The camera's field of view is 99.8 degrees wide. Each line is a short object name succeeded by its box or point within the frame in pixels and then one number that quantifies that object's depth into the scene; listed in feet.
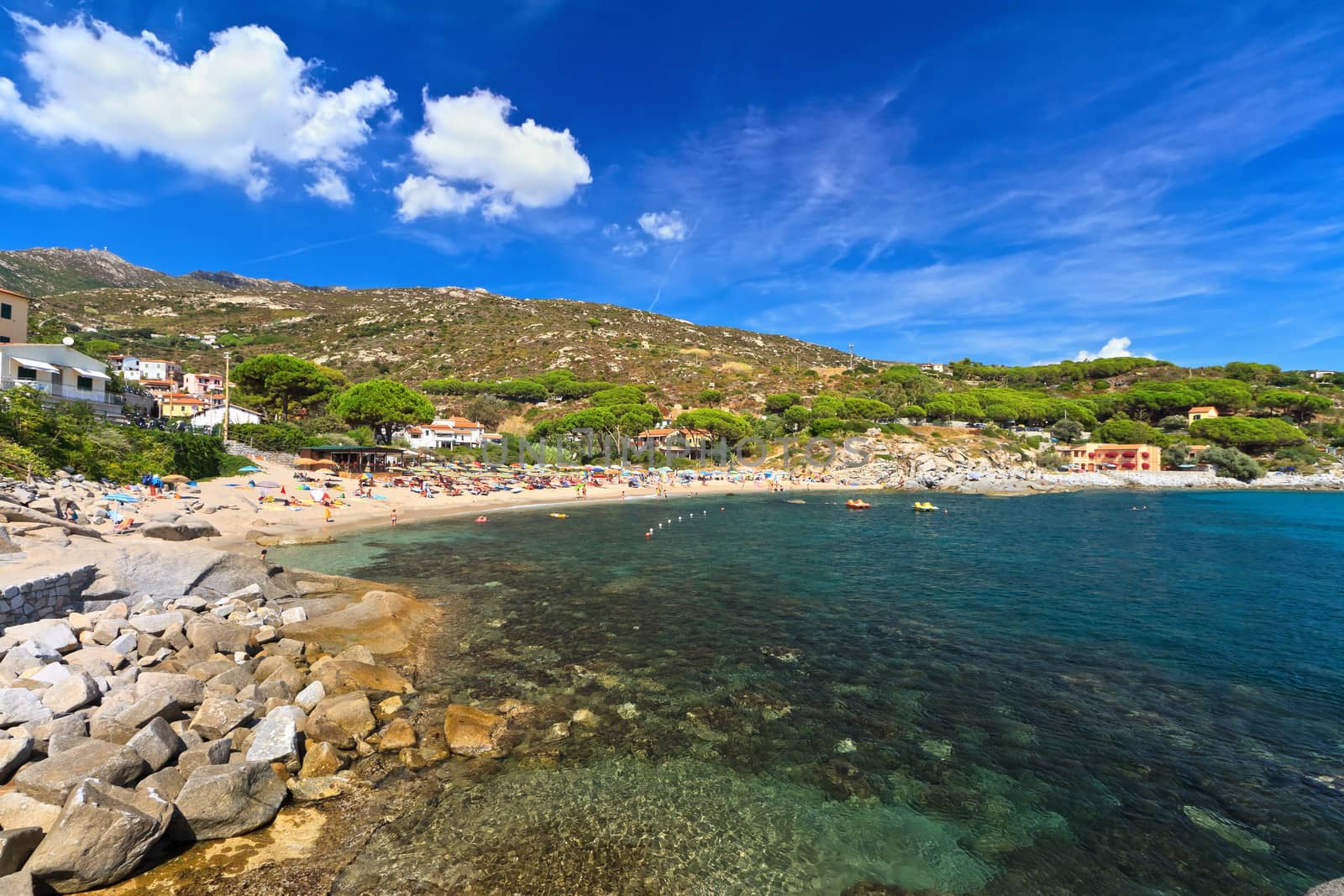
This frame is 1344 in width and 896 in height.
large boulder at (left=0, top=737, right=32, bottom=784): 20.90
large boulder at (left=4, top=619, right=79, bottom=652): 30.48
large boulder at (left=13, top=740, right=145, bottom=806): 19.97
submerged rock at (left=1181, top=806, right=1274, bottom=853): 22.50
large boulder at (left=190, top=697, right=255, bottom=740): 25.93
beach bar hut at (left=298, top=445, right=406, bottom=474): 148.46
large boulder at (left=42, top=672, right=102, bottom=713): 25.55
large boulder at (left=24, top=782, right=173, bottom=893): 16.92
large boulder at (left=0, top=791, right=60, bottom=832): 18.24
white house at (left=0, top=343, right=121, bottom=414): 104.47
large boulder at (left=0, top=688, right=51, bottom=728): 24.08
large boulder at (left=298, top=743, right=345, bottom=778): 24.68
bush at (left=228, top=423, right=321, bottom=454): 153.79
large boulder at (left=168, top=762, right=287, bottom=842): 20.33
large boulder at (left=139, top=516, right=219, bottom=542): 61.26
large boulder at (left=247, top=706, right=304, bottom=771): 24.59
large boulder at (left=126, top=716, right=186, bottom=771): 22.35
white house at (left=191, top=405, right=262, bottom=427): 167.43
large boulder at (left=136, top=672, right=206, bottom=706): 27.61
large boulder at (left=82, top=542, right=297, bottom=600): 40.40
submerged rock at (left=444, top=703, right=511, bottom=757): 27.45
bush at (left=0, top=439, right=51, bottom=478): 69.26
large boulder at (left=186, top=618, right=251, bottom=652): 35.42
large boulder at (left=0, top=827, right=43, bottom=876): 16.42
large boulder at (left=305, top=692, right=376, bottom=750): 26.89
